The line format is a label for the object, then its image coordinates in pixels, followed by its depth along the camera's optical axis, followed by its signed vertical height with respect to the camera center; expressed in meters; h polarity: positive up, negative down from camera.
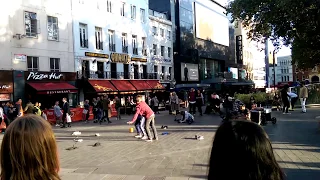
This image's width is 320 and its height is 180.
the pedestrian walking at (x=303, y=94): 18.45 -0.68
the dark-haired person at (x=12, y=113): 18.77 -1.54
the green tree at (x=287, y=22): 20.81 +4.64
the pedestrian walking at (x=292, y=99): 21.27 -1.10
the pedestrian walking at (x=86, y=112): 21.70 -1.82
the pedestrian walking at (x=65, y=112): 18.08 -1.46
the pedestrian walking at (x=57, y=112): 18.84 -1.55
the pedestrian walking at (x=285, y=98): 18.12 -0.89
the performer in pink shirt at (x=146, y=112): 11.16 -0.96
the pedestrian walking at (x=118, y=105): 21.23 -1.35
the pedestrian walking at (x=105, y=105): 19.36 -1.19
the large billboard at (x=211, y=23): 54.28 +11.61
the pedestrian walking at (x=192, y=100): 21.12 -1.06
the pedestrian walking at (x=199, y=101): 21.05 -1.13
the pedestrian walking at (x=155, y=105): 27.78 -1.77
